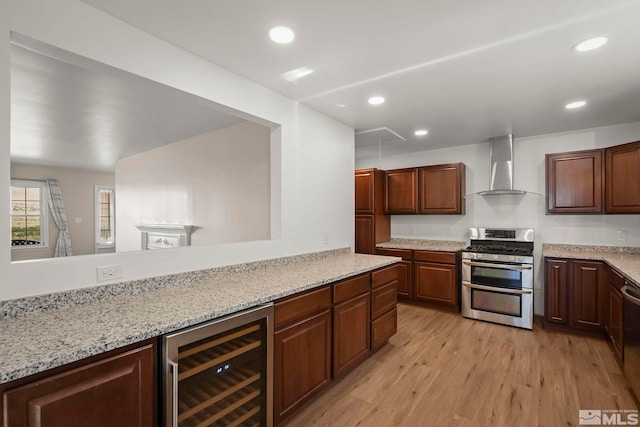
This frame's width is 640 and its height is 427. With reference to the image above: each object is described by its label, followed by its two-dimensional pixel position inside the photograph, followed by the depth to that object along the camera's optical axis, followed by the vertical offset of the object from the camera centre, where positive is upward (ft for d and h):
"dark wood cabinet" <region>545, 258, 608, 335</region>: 10.52 -2.94
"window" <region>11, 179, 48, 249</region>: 23.12 +0.09
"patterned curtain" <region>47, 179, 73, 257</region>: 24.23 -0.16
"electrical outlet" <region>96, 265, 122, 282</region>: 5.32 -1.04
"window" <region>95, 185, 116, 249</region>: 27.30 -0.18
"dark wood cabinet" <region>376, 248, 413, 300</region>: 14.73 -2.80
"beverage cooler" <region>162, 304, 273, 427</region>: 4.19 -2.56
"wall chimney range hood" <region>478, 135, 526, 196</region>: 13.51 +2.18
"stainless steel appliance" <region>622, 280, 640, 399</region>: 6.82 -2.92
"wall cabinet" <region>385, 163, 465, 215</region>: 14.60 +1.25
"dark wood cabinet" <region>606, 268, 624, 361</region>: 8.21 -2.97
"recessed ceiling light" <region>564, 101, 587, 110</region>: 9.48 +3.55
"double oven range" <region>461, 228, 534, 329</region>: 11.84 -2.74
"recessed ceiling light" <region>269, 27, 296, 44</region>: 5.91 +3.66
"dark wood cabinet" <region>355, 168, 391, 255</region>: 15.25 +0.23
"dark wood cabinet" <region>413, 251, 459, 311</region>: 13.64 -2.98
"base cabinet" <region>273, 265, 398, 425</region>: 6.01 -2.90
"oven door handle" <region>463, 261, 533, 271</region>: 11.86 -2.12
